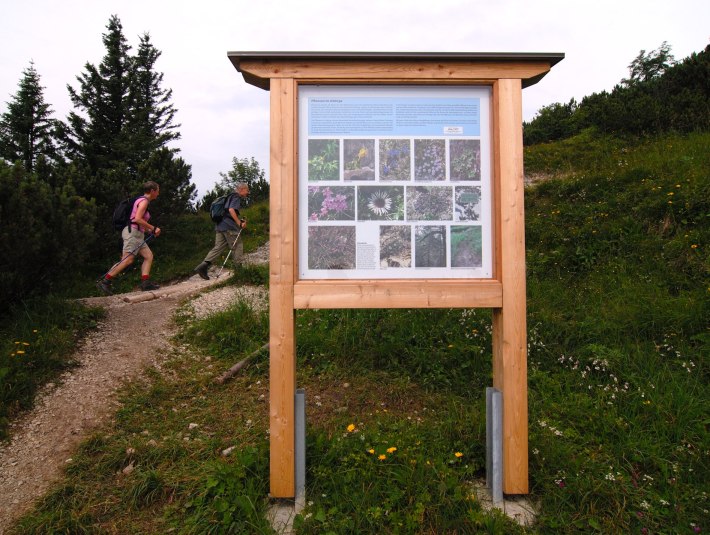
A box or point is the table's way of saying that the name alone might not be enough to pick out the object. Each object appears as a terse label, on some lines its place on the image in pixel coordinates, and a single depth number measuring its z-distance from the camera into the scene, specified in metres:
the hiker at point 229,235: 8.86
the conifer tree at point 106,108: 15.38
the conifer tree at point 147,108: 15.88
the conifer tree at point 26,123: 16.62
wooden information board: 2.68
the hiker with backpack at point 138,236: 7.45
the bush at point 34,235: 4.74
